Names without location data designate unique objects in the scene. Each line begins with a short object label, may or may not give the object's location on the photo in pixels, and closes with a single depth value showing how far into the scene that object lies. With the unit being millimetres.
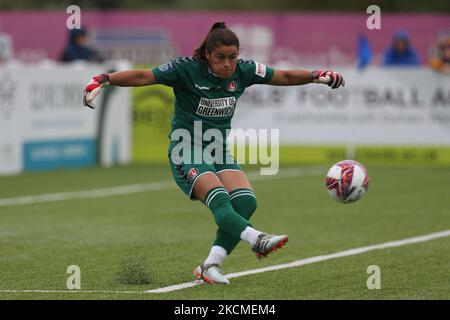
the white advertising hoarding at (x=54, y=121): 17828
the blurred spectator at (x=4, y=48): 23138
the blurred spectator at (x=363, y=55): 19875
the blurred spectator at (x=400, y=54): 21375
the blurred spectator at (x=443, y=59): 19672
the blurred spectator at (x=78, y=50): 21656
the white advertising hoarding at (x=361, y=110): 19594
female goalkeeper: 8297
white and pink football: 8875
